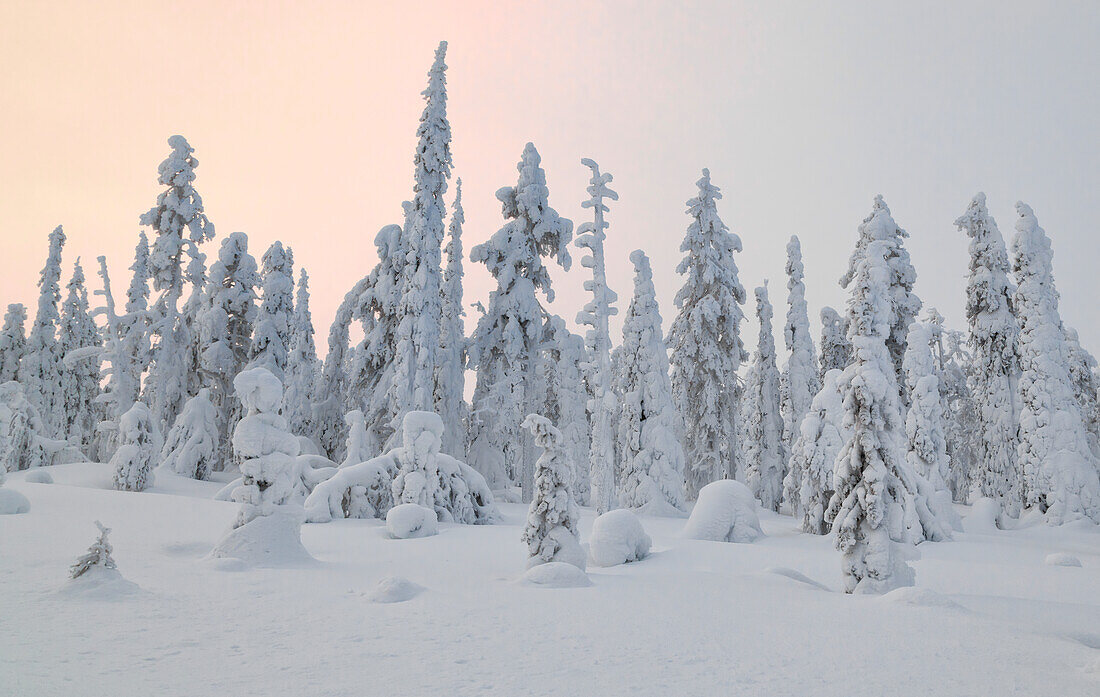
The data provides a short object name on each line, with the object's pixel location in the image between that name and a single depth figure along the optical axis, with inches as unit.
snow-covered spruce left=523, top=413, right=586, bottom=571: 398.7
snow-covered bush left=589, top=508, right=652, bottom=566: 458.0
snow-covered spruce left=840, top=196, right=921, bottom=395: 1081.4
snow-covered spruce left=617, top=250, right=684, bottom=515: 926.4
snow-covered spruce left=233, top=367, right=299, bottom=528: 404.5
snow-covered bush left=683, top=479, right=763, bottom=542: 642.8
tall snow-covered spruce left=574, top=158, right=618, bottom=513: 861.8
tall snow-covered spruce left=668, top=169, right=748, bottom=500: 1198.9
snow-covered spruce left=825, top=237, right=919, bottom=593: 364.2
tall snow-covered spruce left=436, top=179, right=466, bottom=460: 1066.7
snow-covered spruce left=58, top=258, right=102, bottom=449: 1633.9
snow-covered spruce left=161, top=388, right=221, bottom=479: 1044.5
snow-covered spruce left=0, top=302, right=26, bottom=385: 1524.4
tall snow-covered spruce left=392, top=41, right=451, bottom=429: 977.5
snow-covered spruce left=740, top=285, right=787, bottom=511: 1236.5
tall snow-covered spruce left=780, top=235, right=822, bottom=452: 1219.9
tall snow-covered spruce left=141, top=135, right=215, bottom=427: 1159.6
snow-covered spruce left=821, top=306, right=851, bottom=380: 1234.0
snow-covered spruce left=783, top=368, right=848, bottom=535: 784.9
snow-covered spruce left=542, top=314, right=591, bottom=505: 1317.7
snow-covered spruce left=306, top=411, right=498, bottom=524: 667.4
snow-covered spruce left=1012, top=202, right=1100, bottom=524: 900.0
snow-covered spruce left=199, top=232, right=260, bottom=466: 1185.8
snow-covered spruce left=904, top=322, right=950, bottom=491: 886.4
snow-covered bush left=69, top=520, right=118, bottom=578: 279.3
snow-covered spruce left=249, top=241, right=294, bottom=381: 1172.5
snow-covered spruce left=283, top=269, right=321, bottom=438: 1438.2
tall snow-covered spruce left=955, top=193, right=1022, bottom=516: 1075.9
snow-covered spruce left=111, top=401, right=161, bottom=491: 781.9
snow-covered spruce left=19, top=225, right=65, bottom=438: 1481.3
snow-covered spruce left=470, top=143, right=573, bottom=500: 1089.4
